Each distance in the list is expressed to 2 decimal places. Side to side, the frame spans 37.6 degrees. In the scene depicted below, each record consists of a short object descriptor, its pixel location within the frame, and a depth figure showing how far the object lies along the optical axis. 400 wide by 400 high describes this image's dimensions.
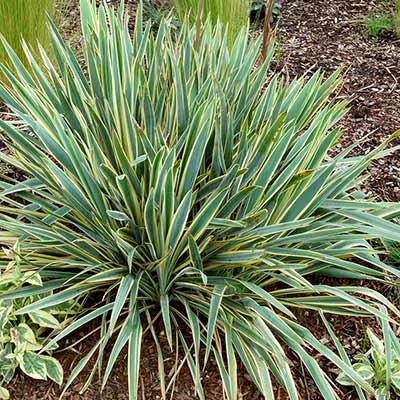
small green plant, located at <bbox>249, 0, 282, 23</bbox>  3.60
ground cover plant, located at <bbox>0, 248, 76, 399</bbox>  1.65
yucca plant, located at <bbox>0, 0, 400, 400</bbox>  1.65
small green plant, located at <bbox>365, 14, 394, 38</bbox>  3.58
